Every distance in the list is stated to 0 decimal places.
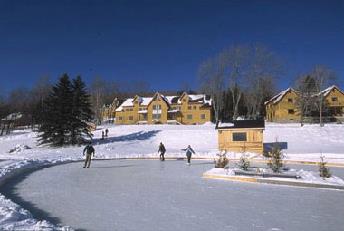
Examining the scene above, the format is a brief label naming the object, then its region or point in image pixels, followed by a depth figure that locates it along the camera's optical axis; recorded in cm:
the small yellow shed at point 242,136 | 3262
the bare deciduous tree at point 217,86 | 6462
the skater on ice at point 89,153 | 2264
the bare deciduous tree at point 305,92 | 6138
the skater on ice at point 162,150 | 2894
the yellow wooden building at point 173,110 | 7675
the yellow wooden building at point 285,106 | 6925
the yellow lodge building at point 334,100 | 6825
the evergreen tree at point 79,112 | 4275
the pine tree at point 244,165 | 1862
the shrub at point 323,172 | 1584
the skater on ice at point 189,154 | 2556
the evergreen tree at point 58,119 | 4228
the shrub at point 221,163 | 1990
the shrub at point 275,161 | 1773
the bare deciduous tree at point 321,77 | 5959
